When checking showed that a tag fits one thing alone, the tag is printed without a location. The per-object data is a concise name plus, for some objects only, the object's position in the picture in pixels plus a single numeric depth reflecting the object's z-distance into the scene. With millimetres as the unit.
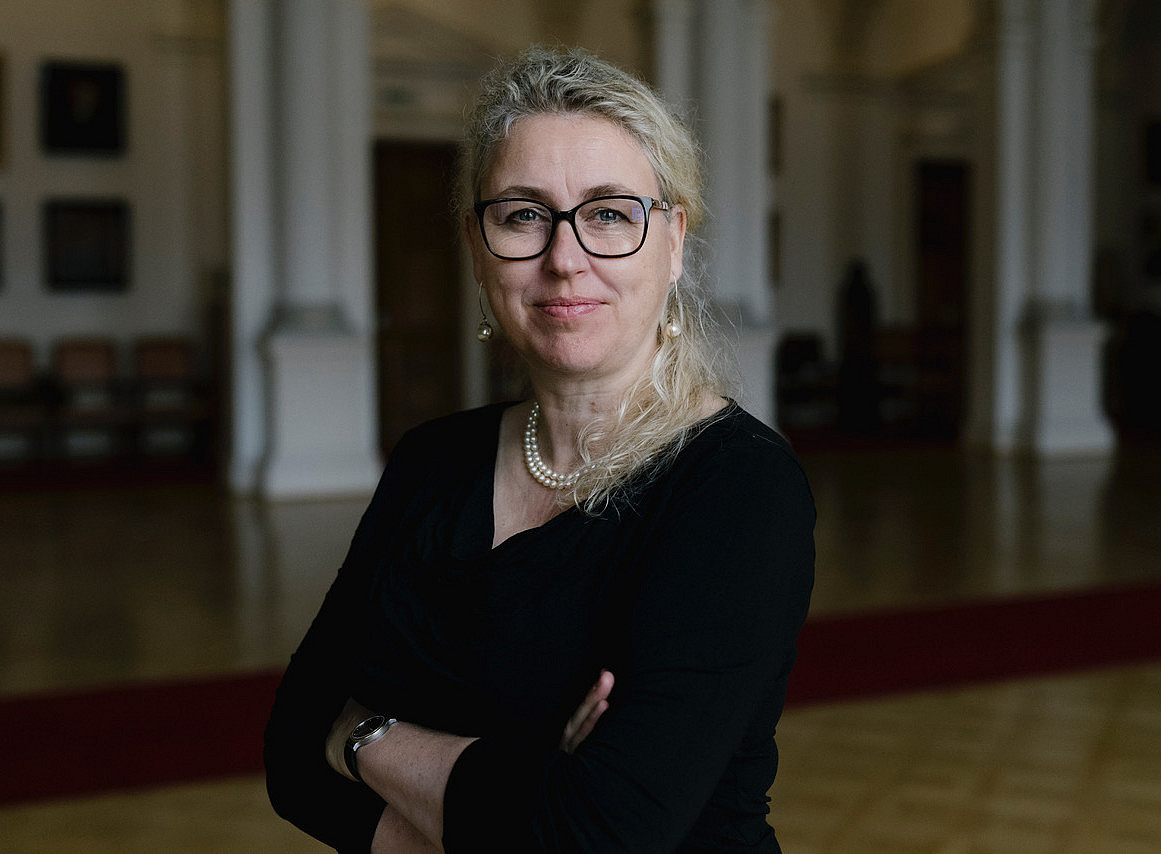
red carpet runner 4117
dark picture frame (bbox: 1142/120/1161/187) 16578
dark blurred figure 14469
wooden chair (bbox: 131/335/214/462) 12453
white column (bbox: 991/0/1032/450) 12430
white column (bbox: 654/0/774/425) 11109
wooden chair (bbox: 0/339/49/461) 11984
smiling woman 1424
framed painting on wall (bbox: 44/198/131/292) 12938
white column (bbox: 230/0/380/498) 9773
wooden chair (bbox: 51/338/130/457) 12625
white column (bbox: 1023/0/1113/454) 12227
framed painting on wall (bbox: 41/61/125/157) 12711
